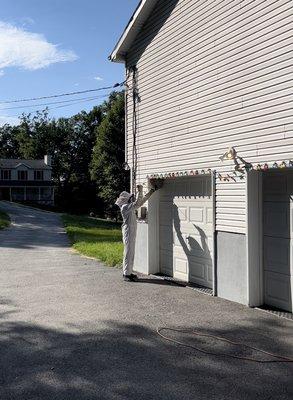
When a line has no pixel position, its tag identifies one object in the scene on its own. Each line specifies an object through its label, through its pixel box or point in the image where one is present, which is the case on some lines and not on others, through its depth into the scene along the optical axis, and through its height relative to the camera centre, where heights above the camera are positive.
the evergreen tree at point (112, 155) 43.47 +4.86
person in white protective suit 10.61 -0.44
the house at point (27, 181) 67.88 +3.94
